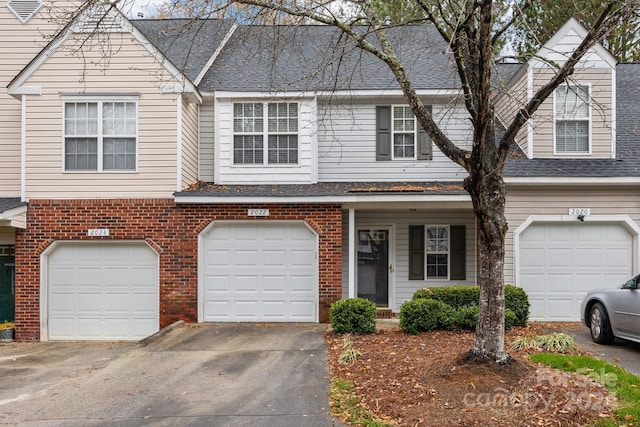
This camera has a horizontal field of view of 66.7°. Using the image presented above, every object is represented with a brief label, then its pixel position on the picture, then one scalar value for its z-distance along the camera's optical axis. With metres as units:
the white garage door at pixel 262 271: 11.17
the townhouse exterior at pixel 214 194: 10.79
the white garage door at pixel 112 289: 11.04
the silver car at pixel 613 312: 7.82
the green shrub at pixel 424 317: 9.34
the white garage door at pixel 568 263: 11.09
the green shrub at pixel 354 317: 9.41
